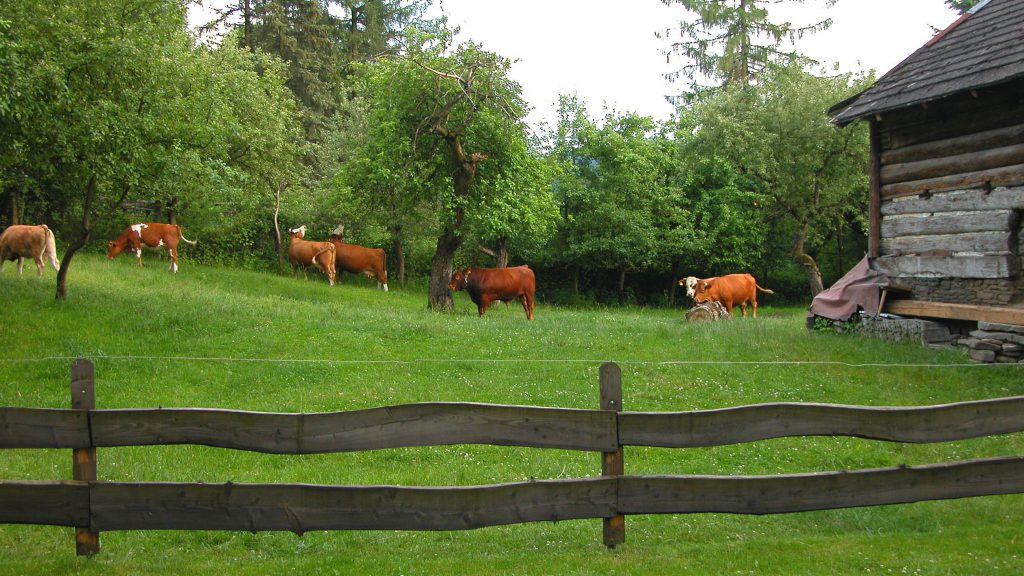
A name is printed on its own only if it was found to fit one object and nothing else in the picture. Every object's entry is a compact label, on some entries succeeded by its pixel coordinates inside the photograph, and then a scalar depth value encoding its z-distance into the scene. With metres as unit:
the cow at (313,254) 31.05
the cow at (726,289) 25.45
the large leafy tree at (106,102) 14.39
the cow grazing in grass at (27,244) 19.84
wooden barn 14.61
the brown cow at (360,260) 32.16
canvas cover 16.97
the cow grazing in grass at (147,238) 26.95
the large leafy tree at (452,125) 21.61
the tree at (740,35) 45.59
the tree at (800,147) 30.22
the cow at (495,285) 23.70
